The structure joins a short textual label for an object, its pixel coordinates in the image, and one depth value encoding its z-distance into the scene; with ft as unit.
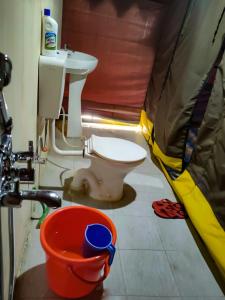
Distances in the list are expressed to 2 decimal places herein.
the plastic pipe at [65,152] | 6.75
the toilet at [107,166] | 5.81
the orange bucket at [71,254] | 3.68
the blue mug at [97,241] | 3.76
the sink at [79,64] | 6.88
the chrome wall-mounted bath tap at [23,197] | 2.06
